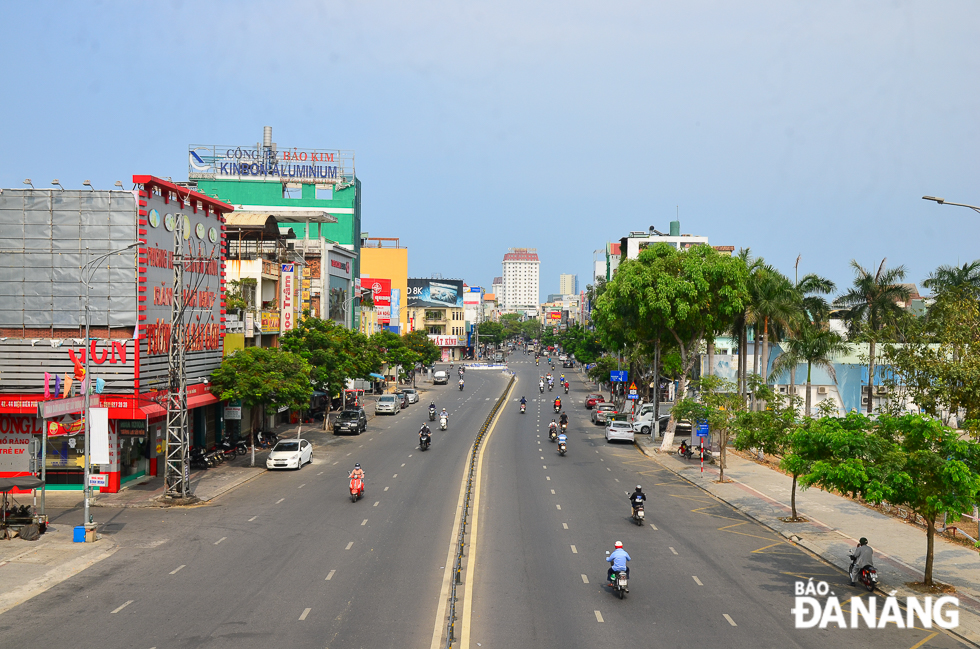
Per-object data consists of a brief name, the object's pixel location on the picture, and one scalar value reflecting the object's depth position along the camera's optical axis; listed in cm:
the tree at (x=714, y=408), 3256
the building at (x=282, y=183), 8856
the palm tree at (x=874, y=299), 4591
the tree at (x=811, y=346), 4347
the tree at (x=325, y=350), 4231
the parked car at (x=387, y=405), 6147
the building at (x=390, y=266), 12719
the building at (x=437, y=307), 15162
